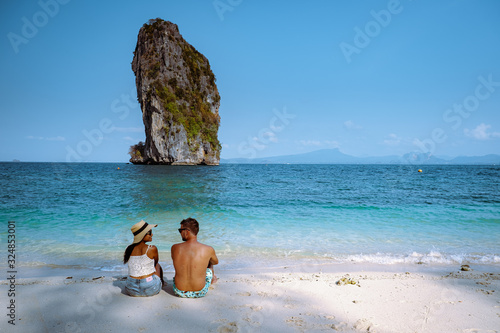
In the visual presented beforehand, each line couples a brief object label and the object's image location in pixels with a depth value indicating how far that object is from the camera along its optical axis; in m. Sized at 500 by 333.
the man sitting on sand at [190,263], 4.11
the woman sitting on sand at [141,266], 4.14
